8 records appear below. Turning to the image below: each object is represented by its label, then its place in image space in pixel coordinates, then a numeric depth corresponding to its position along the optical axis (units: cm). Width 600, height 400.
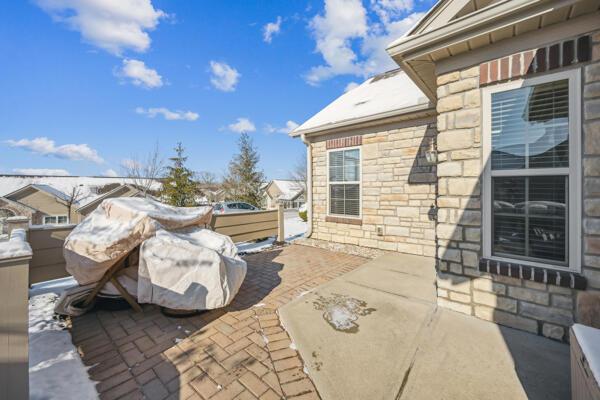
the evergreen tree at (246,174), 2167
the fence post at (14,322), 140
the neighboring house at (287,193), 3628
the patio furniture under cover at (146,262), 275
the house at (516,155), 223
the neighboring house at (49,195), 2083
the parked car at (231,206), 1625
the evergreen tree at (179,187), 1320
